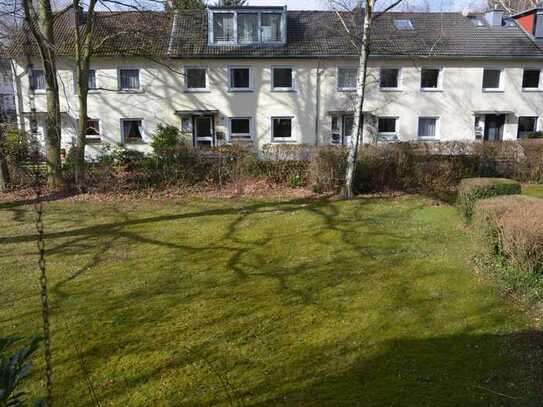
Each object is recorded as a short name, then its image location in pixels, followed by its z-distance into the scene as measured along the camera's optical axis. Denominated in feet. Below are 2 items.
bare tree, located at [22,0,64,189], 46.50
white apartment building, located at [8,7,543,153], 80.33
